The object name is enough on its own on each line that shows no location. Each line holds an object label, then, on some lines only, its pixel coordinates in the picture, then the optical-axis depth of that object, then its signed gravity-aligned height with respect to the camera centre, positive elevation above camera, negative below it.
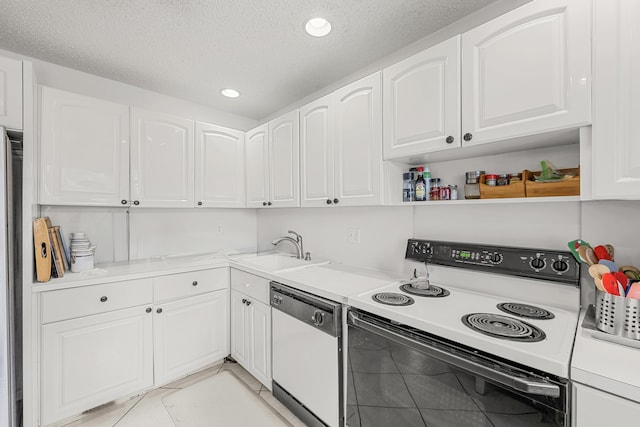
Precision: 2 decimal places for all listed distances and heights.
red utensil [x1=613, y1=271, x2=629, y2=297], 0.98 -0.24
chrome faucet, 2.55 -0.30
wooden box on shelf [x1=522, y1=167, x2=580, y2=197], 1.14 +0.11
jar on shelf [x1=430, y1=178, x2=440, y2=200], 1.60 +0.14
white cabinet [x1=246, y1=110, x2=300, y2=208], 2.23 +0.43
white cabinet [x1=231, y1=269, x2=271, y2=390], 1.94 -0.85
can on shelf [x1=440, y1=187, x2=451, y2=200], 1.58 +0.11
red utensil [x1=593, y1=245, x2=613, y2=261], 1.10 -0.17
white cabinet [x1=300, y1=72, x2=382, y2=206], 1.67 +0.44
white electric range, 0.86 -0.47
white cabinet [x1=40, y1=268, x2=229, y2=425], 1.63 -0.84
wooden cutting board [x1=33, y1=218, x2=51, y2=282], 1.57 -0.20
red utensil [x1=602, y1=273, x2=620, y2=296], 0.96 -0.25
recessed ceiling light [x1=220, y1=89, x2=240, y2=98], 2.46 +1.10
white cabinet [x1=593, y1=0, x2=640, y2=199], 0.90 +0.38
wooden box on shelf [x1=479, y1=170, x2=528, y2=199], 1.30 +0.11
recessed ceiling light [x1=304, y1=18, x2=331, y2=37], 1.59 +1.10
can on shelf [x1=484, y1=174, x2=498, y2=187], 1.39 +0.16
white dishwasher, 1.45 -0.83
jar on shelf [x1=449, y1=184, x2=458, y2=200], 1.58 +0.11
